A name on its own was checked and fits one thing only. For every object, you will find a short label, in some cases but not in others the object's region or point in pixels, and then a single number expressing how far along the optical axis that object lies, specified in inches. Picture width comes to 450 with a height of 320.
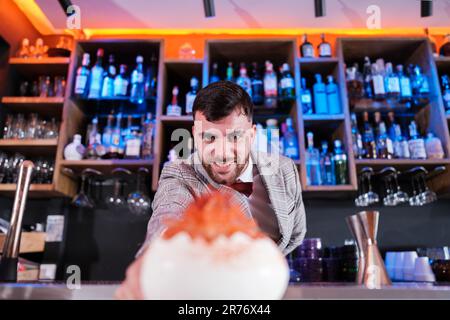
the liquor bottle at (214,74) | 85.4
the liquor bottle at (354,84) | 83.9
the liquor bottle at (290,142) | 78.6
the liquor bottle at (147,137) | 81.0
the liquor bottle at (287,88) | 82.0
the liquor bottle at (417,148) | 77.4
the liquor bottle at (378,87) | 82.1
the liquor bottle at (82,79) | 81.0
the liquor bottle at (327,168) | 79.5
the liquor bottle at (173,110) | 80.4
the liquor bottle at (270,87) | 82.1
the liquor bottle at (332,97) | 82.4
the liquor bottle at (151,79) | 85.7
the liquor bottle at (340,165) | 78.2
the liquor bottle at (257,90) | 83.5
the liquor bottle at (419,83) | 82.8
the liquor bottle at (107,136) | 81.3
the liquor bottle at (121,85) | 82.7
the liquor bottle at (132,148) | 79.4
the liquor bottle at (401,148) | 79.3
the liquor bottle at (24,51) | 85.7
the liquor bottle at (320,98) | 83.3
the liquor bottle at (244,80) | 83.4
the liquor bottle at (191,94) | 82.8
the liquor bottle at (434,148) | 77.4
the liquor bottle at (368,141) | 81.2
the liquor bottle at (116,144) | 80.0
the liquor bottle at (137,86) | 83.5
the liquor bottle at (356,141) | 80.9
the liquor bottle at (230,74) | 85.3
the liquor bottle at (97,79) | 81.9
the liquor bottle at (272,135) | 78.5
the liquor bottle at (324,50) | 85.8
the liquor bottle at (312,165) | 79.4
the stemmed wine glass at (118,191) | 79.9
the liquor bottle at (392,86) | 82.0
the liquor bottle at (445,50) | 88.1
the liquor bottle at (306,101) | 82.7
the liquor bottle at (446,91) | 83.5
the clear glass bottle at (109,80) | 83.4
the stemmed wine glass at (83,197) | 78.0
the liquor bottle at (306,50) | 86.0
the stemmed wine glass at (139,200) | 78.0
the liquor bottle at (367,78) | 84.0
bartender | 28.2
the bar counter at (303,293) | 20.0
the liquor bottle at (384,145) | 80.2
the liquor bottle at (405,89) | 82.4
